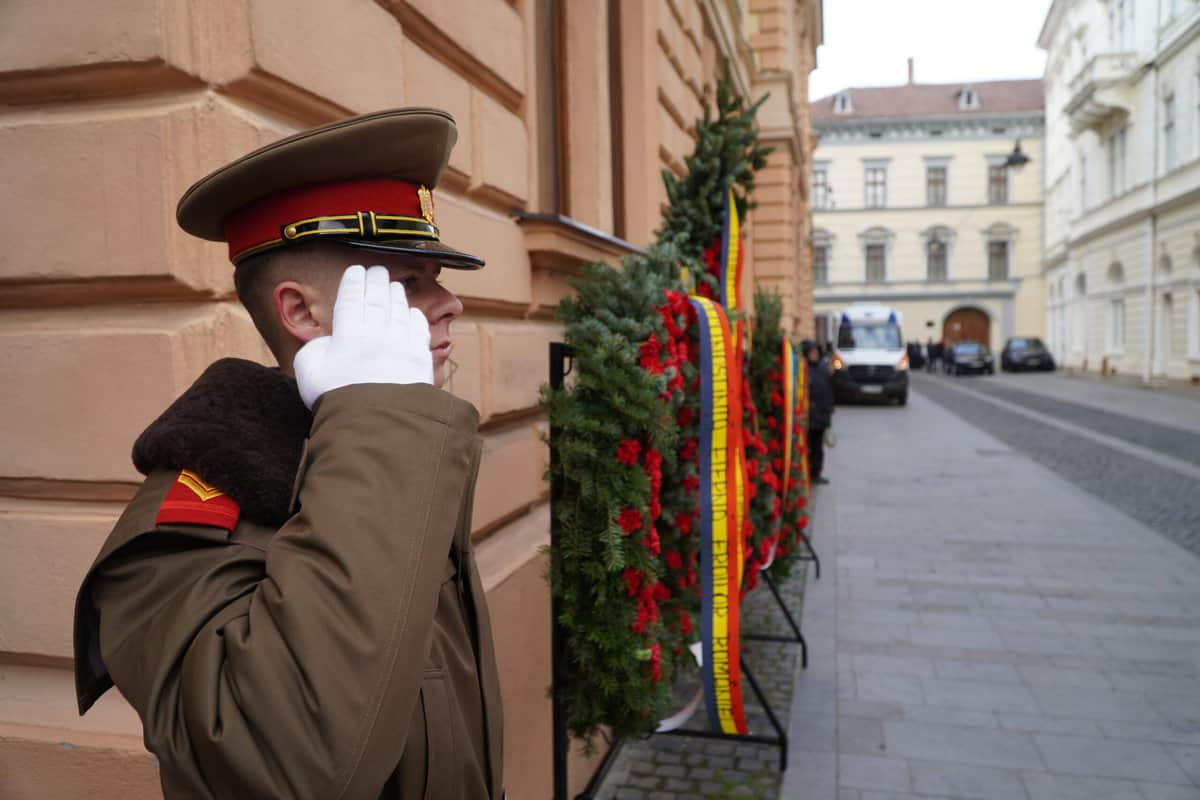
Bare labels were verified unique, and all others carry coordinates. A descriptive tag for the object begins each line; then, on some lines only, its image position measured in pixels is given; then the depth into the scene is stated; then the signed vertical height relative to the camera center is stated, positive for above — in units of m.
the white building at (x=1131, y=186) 24.50 +5.07
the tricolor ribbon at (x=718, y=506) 3.17 -0.58
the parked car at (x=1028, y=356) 36.59 -0.62
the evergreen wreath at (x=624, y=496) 2.75 -0.48
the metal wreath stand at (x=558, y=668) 2.91 -1.07
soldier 0.99 -0.20
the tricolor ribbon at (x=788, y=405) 5.07 -0.35
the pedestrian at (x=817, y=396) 9.89 -0.58
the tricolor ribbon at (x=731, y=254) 3.99 +0.44
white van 22.30 -0.32
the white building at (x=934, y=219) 45.97 +6.65
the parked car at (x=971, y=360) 35.56 -0.69
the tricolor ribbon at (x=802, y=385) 5.73 -0.27
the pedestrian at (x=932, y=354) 40.22 -0.48
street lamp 28.80 +6.08
